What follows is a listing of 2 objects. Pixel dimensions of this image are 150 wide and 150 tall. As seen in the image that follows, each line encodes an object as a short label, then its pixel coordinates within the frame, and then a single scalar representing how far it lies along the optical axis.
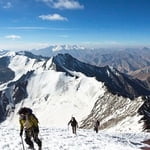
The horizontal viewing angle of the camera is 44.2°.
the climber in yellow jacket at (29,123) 10.97
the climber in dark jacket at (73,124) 22.44
